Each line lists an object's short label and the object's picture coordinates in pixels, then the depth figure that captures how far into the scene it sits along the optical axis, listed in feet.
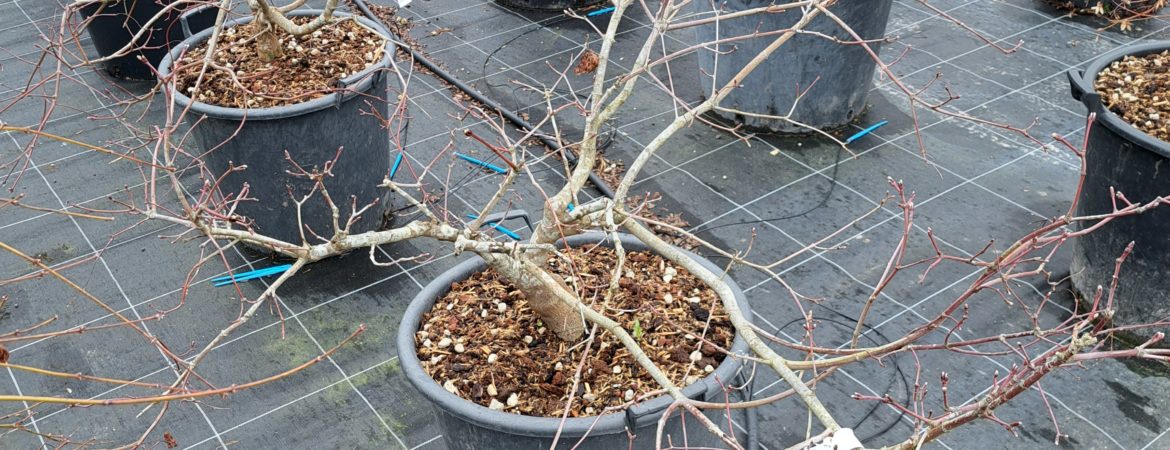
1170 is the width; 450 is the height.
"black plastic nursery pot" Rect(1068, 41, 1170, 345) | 9.75
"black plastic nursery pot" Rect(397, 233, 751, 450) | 6.89
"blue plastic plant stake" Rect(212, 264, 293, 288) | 11.88
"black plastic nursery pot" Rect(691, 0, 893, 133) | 13.61
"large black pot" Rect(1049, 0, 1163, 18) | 17.66
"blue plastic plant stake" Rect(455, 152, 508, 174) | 13.19
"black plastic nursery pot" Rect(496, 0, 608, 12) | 19.04
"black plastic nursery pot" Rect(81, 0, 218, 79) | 16.57
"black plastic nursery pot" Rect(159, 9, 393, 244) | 11.04
